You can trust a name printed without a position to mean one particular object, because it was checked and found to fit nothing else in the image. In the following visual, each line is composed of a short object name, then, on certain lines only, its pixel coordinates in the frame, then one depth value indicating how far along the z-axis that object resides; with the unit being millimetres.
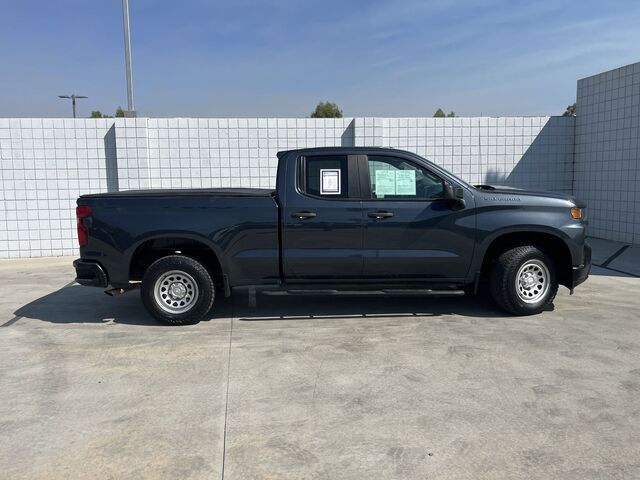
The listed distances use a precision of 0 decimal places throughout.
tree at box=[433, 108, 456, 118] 50162
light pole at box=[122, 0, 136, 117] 12008
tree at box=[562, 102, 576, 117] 46725
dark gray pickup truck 6051
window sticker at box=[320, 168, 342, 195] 6203
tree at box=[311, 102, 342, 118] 46522
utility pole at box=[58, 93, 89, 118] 42462
